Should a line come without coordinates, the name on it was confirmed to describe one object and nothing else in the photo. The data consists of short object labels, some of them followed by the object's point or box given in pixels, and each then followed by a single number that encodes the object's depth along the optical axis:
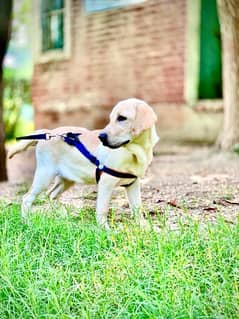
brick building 8.23
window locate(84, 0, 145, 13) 9.11
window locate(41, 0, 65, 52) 10.51
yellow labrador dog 2.97
